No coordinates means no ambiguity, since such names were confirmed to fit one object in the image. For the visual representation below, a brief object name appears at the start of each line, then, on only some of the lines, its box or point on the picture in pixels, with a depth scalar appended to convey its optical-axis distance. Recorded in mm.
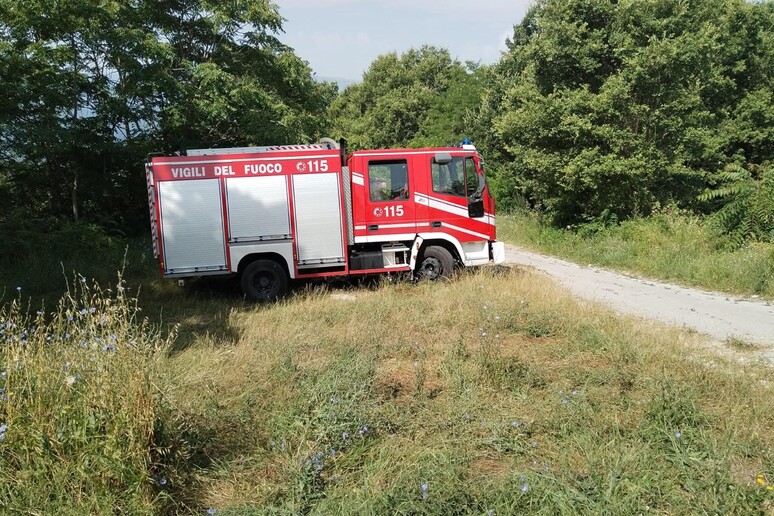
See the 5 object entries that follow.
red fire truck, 10211
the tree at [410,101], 40656
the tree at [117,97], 14594
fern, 13336
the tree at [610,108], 16516
